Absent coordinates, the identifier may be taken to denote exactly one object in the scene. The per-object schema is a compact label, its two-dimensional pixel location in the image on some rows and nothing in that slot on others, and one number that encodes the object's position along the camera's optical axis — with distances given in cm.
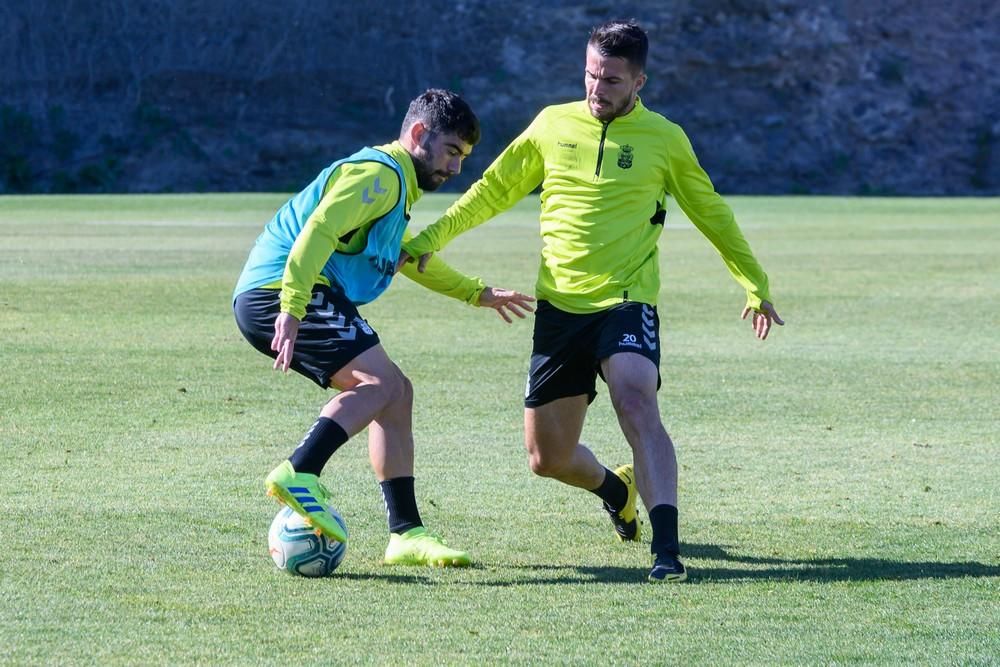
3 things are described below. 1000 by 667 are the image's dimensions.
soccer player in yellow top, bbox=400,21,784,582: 1336
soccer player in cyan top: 1232
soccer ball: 1230
